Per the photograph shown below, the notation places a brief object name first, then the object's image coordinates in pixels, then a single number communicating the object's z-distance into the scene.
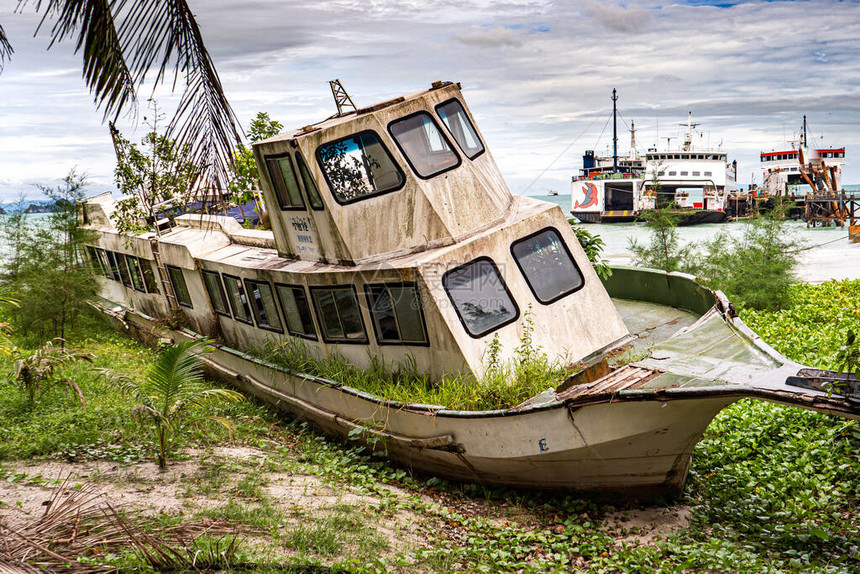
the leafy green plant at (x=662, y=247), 16.22
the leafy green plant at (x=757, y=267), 15.13
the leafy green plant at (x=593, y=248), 10.84
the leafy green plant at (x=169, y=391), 7.68
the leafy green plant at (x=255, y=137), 13.03
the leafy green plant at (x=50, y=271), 14.19
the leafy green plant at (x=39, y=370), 9.12
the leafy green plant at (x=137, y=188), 14.89
